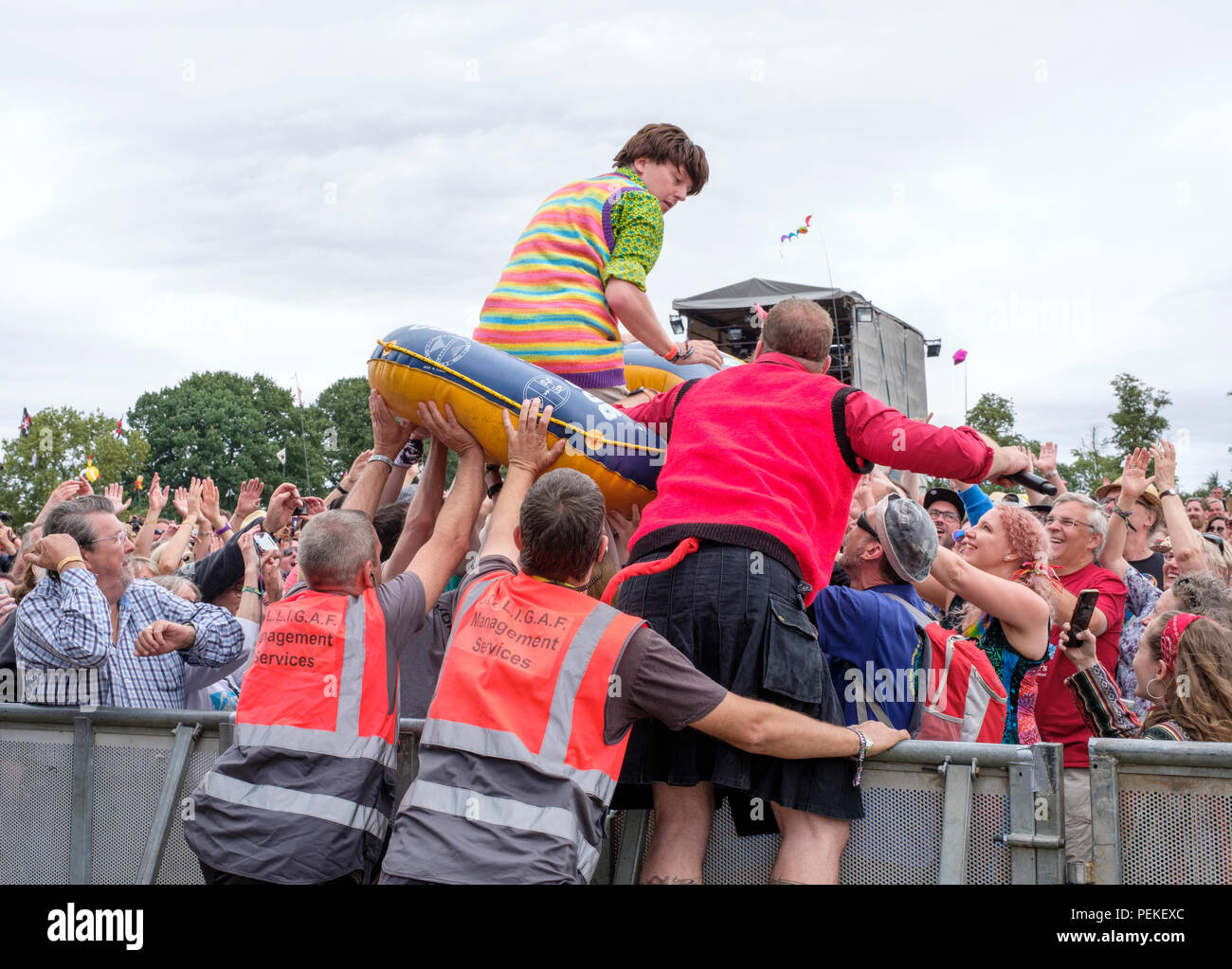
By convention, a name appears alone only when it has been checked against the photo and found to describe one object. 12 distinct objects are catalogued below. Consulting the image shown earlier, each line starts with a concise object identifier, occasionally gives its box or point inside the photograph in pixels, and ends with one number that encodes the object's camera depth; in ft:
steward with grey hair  9.50
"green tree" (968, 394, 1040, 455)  96.78
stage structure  53.11
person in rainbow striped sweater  13.14
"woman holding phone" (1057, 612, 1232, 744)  10.31
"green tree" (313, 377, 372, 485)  181.27
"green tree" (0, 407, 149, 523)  114.42
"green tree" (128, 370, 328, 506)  172.35
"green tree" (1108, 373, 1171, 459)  80.94
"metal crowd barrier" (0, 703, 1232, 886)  8.20
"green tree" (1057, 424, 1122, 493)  87.86
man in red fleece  9.24
